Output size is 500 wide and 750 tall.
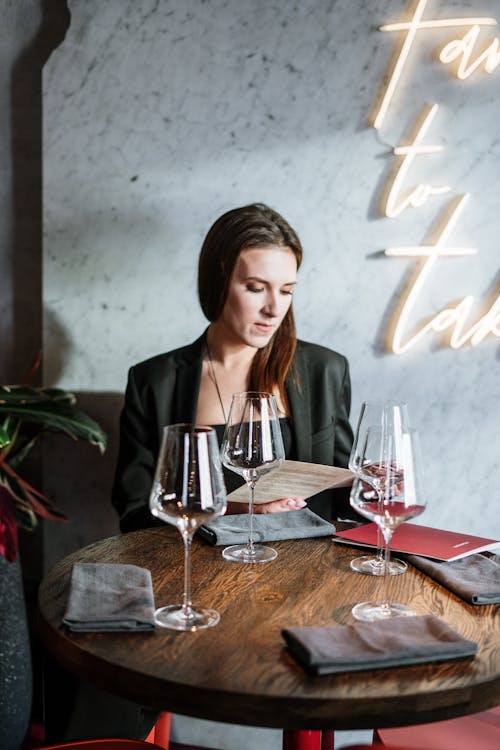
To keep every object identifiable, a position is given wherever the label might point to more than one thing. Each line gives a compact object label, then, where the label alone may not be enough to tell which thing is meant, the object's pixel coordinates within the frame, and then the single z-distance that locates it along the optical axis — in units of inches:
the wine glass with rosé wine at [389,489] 49.6
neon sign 95.3
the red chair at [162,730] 78.0
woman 92.4
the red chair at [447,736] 59.4
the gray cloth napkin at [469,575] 54.0
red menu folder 62.0
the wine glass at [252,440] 60.9
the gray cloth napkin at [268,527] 65.1
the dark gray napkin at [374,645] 43.3
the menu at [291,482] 71.1
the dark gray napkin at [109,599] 48.1
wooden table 41.5
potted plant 45.8
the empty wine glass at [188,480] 46.4
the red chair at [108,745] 58.6
